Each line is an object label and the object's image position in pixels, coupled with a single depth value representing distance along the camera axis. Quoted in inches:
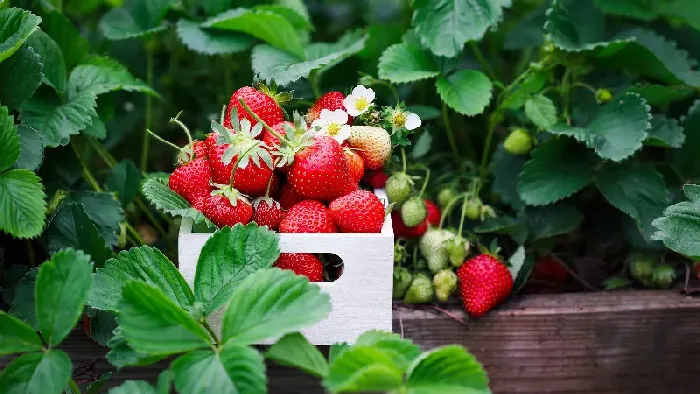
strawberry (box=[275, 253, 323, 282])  35.3
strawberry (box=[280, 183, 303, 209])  37.3
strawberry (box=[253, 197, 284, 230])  35.8
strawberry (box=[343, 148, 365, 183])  37.7
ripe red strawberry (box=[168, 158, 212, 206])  36.7
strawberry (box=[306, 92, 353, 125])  40.3
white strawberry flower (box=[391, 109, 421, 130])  39.5
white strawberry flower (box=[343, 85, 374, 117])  39.1
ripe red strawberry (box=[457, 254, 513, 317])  40.3
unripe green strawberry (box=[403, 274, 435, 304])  41.4
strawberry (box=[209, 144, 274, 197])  35.2
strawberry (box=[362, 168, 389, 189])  41.8
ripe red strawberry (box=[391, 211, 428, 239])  42.6
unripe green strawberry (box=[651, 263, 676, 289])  44.4
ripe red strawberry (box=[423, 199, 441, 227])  44.2
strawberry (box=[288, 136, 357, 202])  34.8
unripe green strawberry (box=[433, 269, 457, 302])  41.3
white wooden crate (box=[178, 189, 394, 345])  34.0
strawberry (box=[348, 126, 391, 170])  38.6
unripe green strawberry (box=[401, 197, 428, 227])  40.3
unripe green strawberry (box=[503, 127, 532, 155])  46.4
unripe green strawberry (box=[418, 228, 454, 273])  41.9
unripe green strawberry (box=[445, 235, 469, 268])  41.3
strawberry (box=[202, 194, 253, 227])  34.6
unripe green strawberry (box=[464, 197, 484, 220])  44.5
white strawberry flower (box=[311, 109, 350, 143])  37.3
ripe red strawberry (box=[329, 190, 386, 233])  34.7
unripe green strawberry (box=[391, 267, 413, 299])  41.5
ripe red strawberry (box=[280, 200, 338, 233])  34.6
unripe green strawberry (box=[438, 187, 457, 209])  45.3
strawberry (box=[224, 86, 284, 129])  37.3
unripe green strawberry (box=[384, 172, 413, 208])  40.3
